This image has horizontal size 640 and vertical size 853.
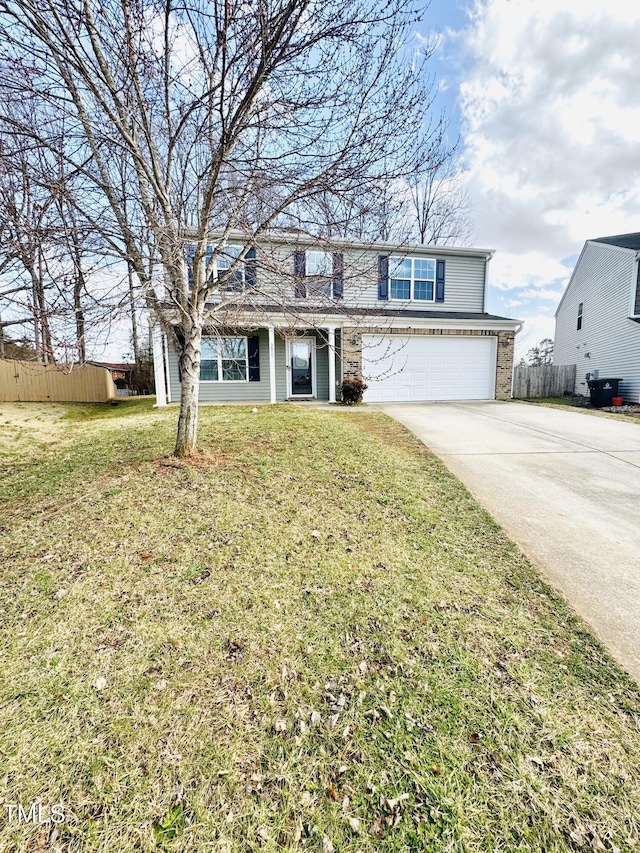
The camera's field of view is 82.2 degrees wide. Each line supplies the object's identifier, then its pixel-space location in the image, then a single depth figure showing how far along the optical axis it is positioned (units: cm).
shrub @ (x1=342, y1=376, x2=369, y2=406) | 1120
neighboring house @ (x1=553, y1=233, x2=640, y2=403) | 1446
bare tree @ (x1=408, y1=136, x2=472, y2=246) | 2102
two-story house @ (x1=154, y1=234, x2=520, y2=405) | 1180
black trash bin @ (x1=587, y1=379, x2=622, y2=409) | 1426
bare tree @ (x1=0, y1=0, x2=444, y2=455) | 318
